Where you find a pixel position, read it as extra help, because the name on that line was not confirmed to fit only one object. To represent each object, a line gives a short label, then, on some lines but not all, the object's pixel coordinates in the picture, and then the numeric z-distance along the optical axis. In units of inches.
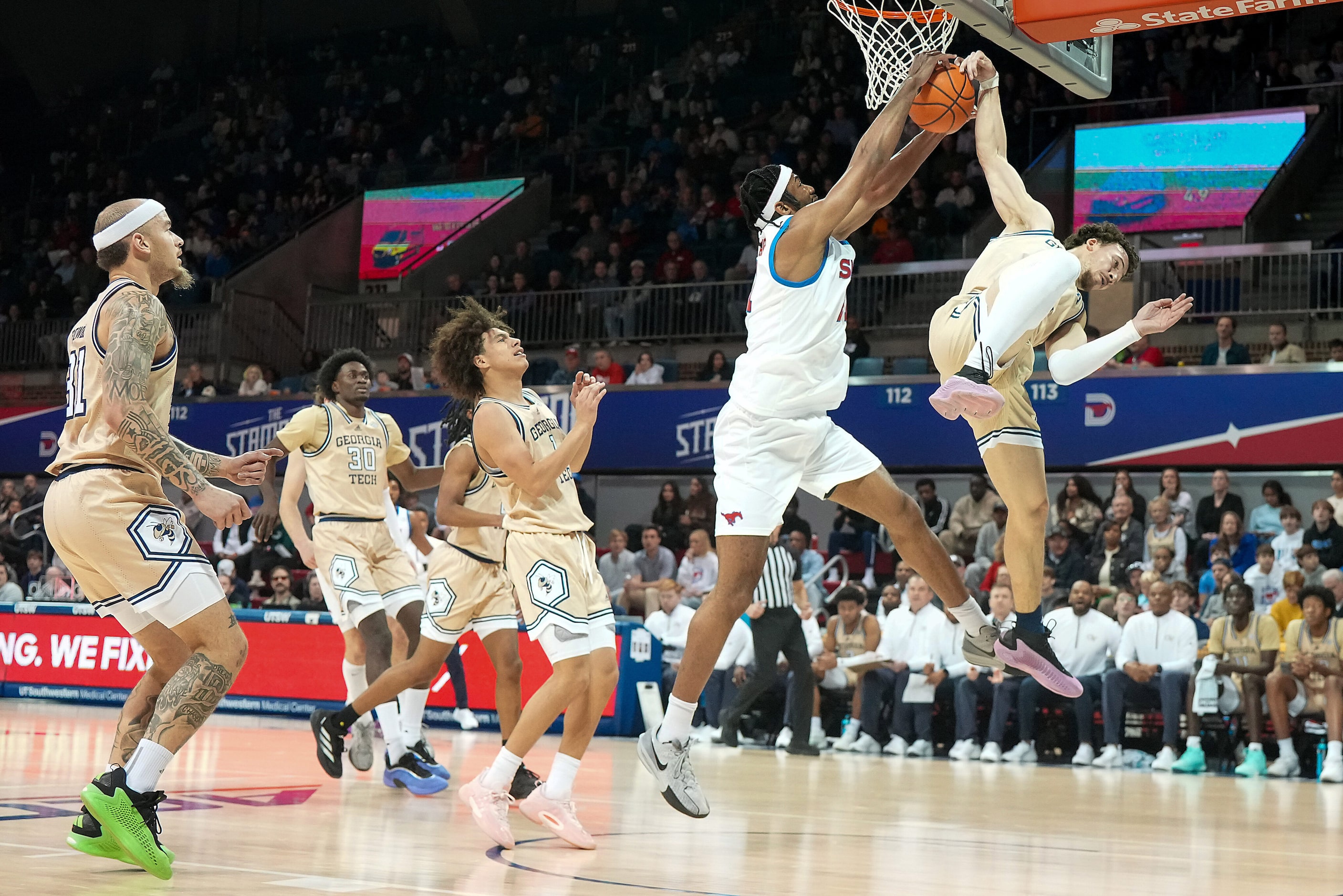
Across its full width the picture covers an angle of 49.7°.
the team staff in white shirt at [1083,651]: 447.2
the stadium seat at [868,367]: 630.5
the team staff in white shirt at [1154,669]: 434.3
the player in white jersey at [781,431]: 223.3
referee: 457.7
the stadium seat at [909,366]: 620.7
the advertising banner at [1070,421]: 548.1
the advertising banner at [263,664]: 498.9
